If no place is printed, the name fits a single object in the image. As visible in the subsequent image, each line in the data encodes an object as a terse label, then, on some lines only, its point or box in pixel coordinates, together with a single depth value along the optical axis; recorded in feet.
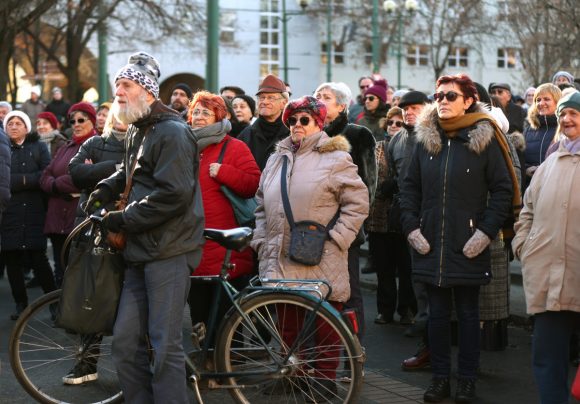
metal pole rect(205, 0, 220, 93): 50.83
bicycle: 19.84
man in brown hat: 28.07
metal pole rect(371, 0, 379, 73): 156.30
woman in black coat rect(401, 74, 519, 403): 22.41
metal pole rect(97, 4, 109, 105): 73.87
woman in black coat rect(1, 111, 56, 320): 34.47
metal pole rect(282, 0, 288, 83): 137.06
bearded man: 18.37
